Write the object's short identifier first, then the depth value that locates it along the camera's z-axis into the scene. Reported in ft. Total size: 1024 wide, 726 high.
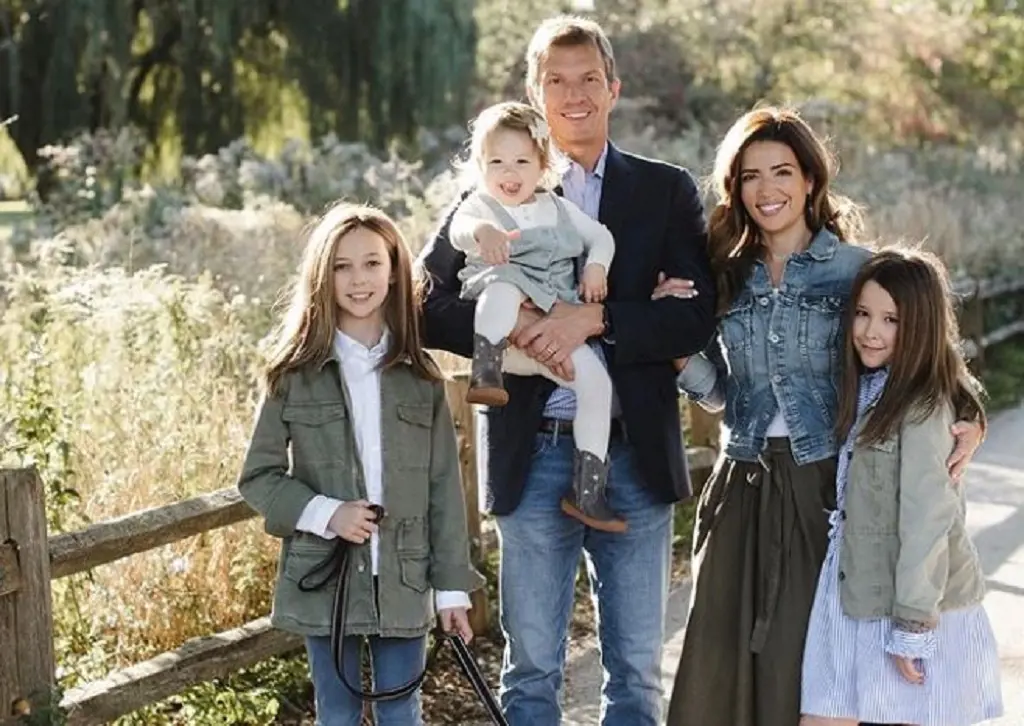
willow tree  49.37
